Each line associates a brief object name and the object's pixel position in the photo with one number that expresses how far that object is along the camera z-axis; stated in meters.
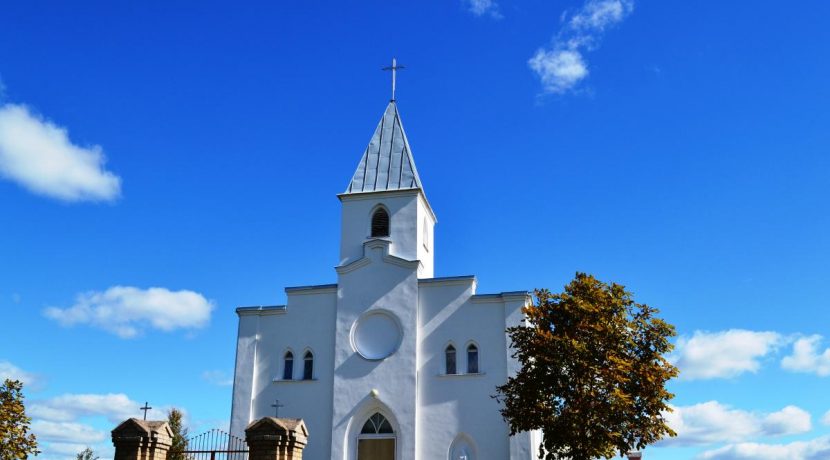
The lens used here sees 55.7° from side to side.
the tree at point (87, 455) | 31.97
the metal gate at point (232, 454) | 18.14
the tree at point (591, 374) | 21.81
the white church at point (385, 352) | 28.53
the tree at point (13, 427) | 19.92
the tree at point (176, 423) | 34.25
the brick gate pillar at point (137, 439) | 16.75
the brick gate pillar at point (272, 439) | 16.20
